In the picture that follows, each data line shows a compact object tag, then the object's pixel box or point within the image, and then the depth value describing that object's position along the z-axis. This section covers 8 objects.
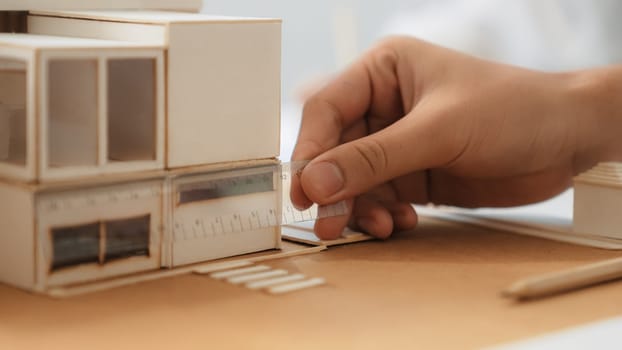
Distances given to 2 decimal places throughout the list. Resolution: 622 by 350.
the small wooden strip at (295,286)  0.72
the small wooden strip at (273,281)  0.73
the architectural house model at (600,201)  0.80
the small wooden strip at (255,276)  0.73
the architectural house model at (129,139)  0.71
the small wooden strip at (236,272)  0.74
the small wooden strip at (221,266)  0.74
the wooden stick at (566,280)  0.72
